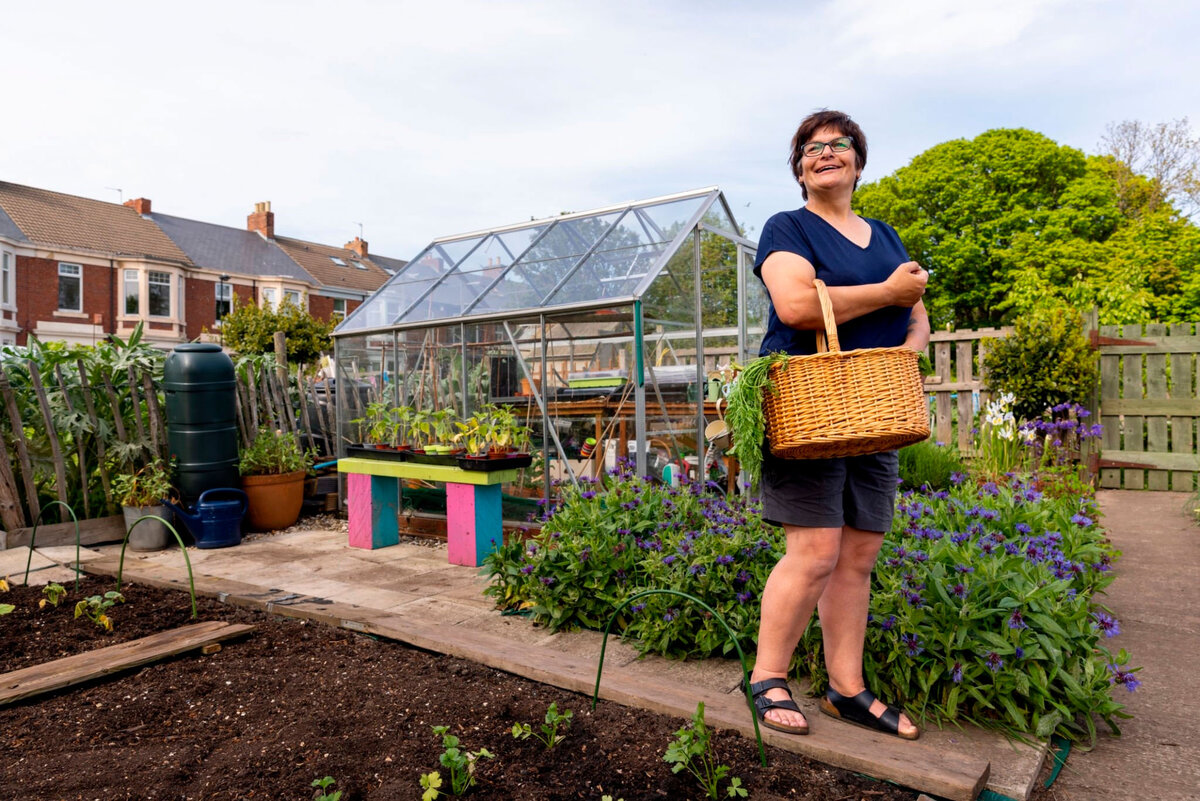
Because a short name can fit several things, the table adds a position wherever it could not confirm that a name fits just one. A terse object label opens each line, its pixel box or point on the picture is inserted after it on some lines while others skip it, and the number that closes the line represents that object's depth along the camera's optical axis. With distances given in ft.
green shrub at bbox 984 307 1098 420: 21.09
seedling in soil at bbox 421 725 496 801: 4.73
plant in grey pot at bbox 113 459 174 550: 16.15
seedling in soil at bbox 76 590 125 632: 8.80
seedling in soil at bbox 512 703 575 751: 5.60
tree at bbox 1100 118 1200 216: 57.41
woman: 5.81
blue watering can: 16.35
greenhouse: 15.02
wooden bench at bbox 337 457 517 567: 14.05
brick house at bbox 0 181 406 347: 66.44
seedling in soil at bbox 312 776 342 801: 4.59
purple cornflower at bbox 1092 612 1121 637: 6.89
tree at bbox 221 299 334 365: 61.57
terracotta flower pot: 17.92
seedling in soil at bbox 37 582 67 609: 9.60
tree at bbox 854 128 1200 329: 53.16
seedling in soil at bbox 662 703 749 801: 4.93
